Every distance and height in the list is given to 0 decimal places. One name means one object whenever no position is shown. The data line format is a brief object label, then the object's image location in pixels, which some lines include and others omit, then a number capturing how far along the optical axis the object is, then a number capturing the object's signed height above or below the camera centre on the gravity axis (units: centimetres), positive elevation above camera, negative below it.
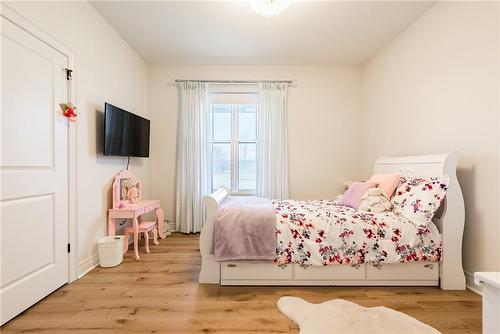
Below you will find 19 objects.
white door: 166 -3
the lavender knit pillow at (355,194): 260 -29
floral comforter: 209 -64
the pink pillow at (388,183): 246 -16
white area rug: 156 -103
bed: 209 -90
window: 408 +35
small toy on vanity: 306 -31
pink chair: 292 -75
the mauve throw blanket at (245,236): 210 -59
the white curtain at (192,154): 389 +21
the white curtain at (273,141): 393 +42
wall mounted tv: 268 +42
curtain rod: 395 +138
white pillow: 205 -27
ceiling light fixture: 207 +137
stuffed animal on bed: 235 -34
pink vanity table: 277 -46
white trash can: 255 -88
